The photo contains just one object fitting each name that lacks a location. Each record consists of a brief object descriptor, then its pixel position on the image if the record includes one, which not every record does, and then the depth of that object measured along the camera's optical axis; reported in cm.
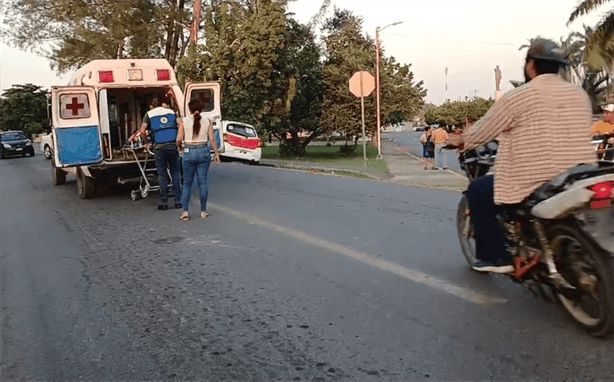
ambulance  1149
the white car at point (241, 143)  2400
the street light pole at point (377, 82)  2841
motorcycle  372
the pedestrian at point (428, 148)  2150
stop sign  2158
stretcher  1205
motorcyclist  416
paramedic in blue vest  1045
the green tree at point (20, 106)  8844
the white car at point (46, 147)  3333
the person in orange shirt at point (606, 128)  941
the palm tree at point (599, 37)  2152
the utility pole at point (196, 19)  3096
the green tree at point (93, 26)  3100
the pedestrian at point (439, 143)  2030
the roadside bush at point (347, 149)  3478
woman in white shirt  917
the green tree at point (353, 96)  3095
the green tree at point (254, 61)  2822
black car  3897
